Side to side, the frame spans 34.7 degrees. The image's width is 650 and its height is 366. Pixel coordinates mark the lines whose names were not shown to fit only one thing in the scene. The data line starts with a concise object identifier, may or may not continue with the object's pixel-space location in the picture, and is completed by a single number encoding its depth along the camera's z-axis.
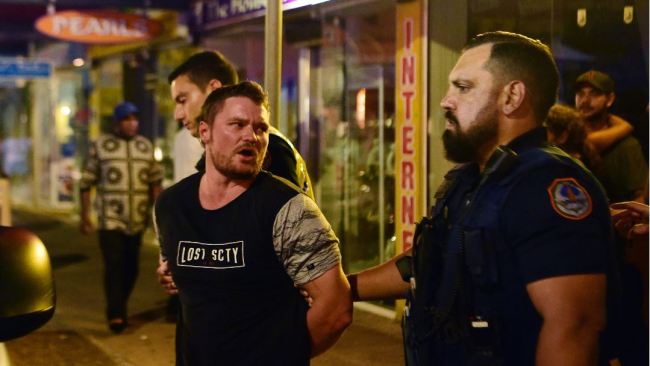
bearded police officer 2.65
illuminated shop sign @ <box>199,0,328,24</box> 11.77
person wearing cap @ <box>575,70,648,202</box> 6.54
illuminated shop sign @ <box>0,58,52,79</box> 19.59
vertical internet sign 8.86
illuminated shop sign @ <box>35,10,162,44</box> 13.84
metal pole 5.39
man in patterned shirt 9.02
